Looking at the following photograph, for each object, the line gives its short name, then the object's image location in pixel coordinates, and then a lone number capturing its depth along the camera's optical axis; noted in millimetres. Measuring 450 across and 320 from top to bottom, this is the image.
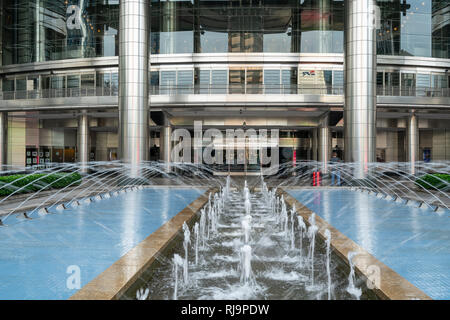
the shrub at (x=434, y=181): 18172
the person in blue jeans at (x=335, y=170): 23766
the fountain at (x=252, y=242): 5969
